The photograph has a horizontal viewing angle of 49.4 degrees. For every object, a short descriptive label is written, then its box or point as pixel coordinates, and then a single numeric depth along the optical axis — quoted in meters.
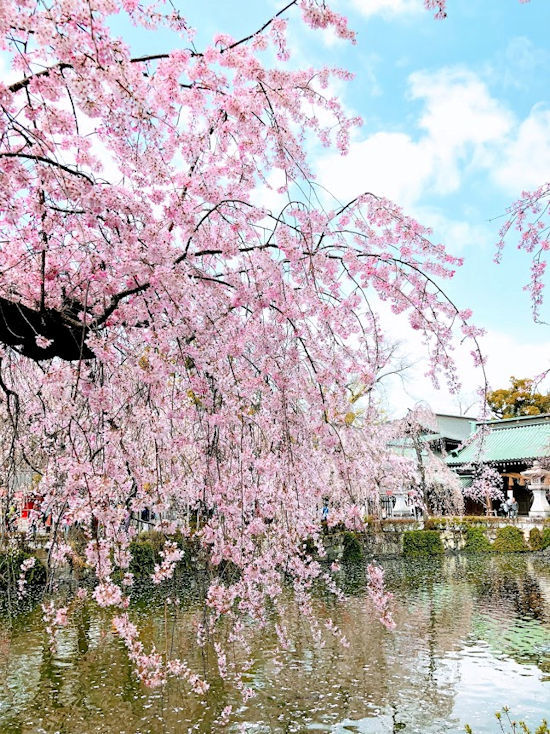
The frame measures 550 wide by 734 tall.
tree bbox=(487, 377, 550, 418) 30.79
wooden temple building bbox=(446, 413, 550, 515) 23.36
